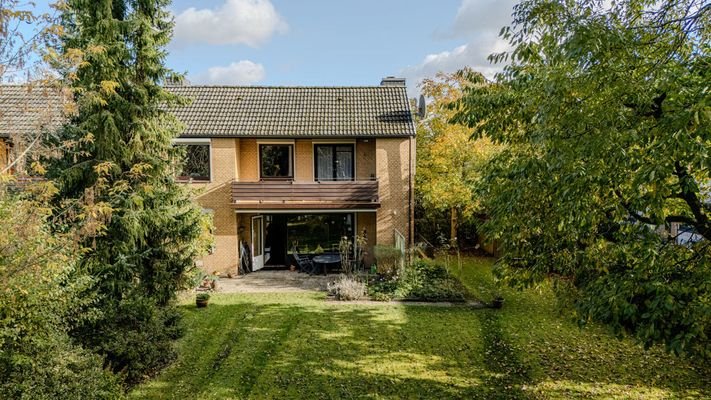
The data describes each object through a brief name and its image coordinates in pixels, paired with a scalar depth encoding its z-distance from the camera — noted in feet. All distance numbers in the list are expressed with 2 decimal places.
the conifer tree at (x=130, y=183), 30.78
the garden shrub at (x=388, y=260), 59.47
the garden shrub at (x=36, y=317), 20.39
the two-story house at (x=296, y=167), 63.00
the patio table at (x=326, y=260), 64.23
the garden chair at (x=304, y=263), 65.87
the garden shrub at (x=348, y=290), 50.80
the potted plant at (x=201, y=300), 47.39
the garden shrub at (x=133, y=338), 29.55
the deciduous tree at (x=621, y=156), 16.30
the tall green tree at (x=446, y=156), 65.92
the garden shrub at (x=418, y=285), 50.65
